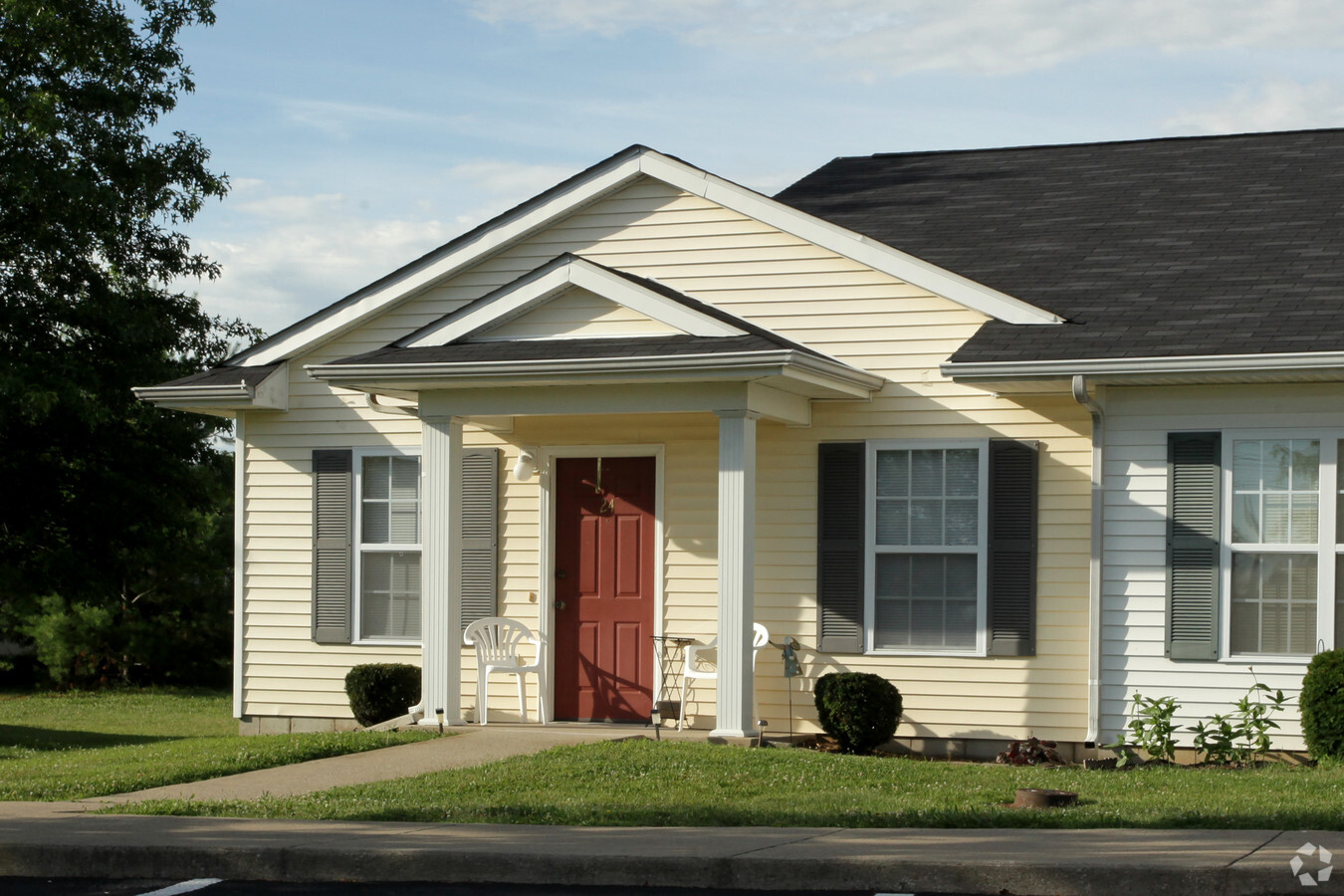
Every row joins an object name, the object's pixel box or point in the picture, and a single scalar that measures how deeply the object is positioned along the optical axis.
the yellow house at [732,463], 11.58
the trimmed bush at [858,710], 11.59
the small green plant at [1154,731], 11.26
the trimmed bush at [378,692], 13.05
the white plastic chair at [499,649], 12.91
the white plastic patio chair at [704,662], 12.40
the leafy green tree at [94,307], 18.69
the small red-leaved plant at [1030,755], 11.42
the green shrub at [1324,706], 10.53
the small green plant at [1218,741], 11.11
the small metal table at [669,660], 12.71
